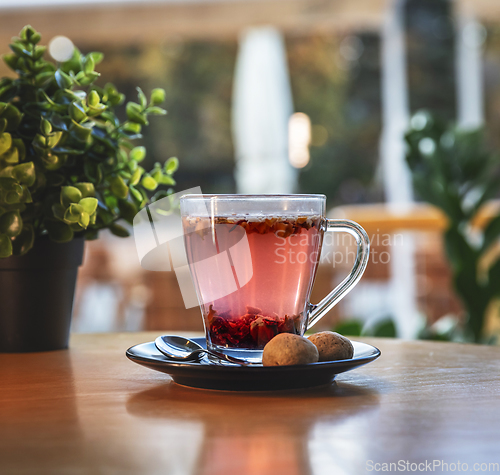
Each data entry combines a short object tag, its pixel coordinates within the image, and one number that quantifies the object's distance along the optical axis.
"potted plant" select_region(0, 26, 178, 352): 0.67
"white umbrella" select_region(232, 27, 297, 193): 4.47
